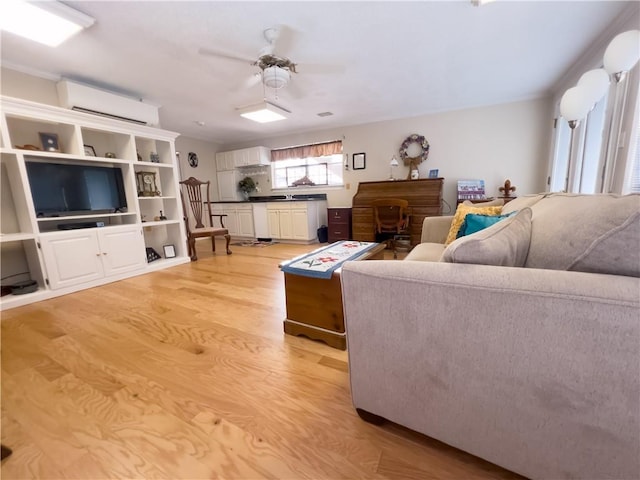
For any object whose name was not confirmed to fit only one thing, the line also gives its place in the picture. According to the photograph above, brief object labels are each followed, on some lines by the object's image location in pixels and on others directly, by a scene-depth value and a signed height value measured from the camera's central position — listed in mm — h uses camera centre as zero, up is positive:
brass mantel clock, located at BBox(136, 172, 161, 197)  3361 +271
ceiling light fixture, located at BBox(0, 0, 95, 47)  1653 +1284
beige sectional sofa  577 -386
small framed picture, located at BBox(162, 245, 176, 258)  3633 -660
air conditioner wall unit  2677 +1149
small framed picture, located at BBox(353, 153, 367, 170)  4762 +628
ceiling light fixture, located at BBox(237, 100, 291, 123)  3096 +1093
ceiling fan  2049 +1232
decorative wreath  4301 +767
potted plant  5816 +338
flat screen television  2482 +199
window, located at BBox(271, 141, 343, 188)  5068 +659
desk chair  3562 -324
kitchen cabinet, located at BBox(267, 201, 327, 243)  4715 -399
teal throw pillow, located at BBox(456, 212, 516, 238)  1619 -200
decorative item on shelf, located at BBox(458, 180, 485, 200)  3973 +9
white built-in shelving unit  2340 -41
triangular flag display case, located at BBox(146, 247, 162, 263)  3426 -668
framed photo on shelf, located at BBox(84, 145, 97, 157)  2865 +627
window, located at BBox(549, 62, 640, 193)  1886 +336
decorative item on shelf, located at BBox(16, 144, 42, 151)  2389 +587
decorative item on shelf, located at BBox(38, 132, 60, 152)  2516 +657
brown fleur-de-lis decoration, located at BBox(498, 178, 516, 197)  3832 -4
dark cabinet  4555 -452
